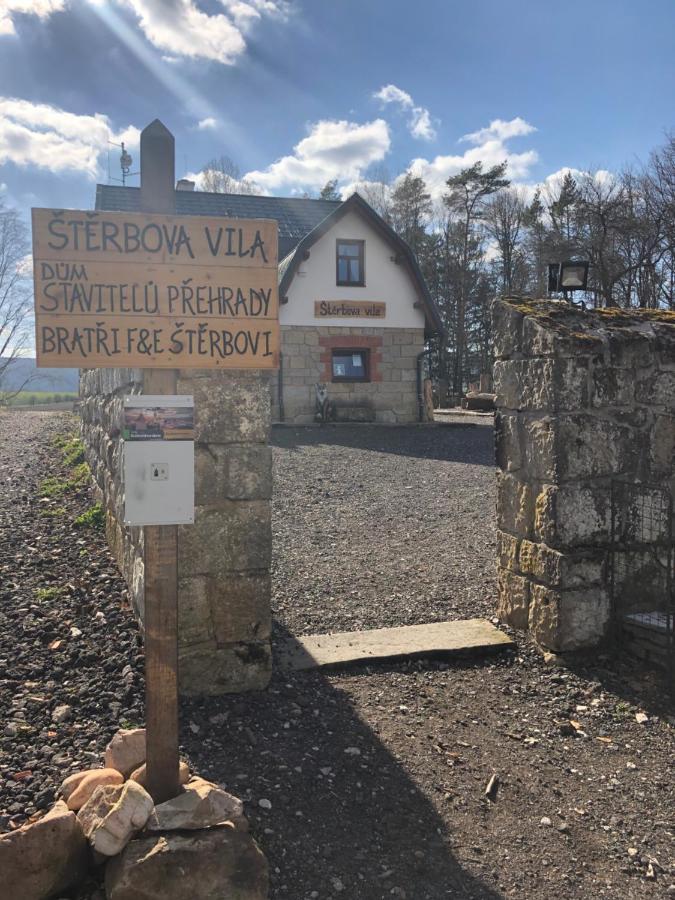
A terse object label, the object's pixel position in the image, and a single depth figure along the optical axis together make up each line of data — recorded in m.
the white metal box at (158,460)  2.35
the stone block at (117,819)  2.06
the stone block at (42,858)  1.99
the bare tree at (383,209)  39.50
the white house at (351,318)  18.64
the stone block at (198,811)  2.13
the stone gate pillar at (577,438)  3.81
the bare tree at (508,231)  37.38
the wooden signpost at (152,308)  2.34
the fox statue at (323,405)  18.58
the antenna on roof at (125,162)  24.84
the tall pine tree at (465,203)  36.34
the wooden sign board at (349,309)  18.84
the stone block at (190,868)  1.98
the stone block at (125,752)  2.49
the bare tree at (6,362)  25.11
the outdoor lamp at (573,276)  5.51
